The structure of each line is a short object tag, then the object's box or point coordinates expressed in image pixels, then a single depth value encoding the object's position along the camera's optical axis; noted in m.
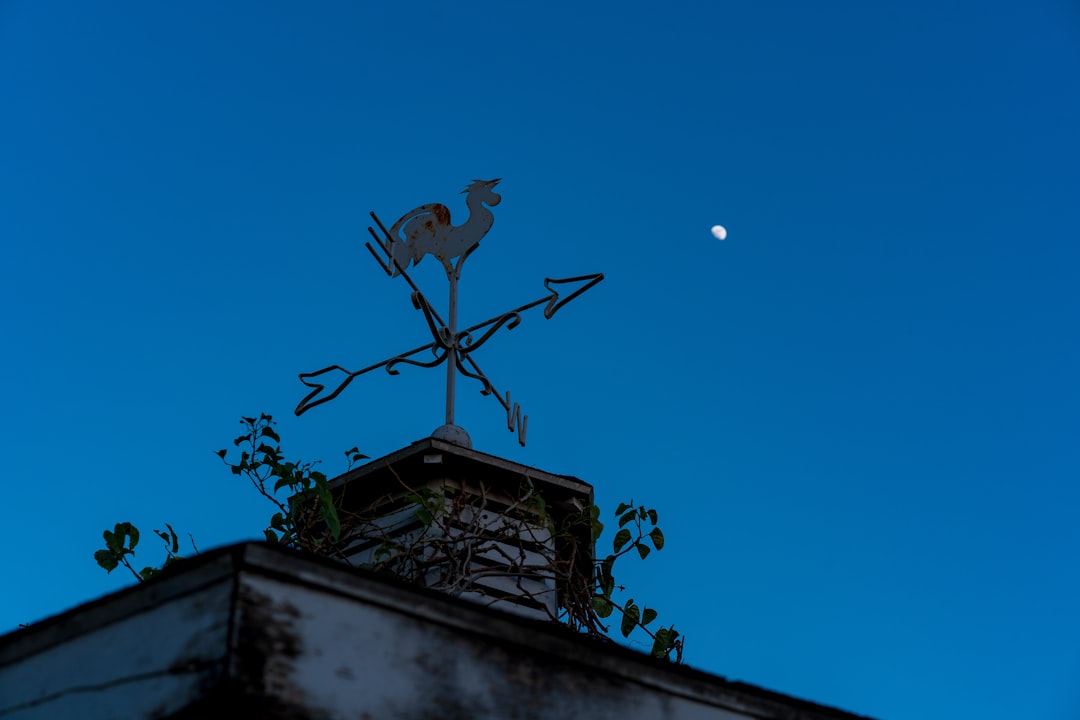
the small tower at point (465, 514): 5.75
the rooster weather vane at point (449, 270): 6.51
